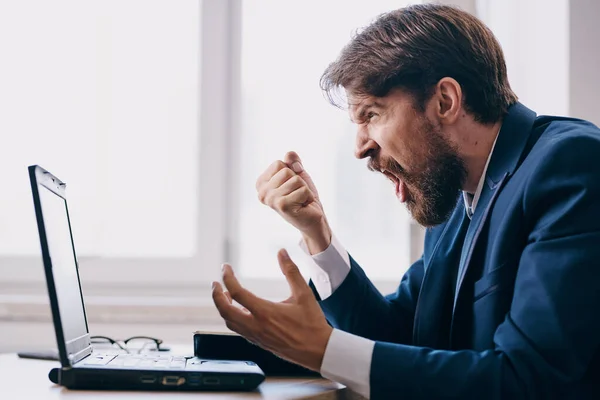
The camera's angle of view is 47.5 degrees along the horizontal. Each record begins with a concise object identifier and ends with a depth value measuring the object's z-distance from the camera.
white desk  0.82
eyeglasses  1.39
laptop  0.83
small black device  1.08
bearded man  0.85
